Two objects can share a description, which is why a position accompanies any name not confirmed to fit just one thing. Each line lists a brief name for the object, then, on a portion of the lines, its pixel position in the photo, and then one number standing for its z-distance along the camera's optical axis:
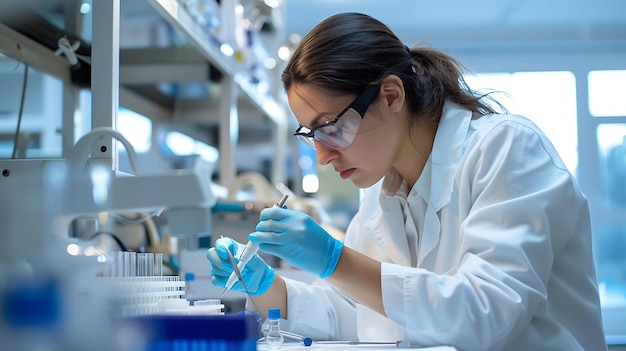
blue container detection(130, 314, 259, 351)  0.76
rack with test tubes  1.02
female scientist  1.18
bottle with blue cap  1.24
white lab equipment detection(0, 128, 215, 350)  0.63
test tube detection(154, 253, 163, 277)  1.31
